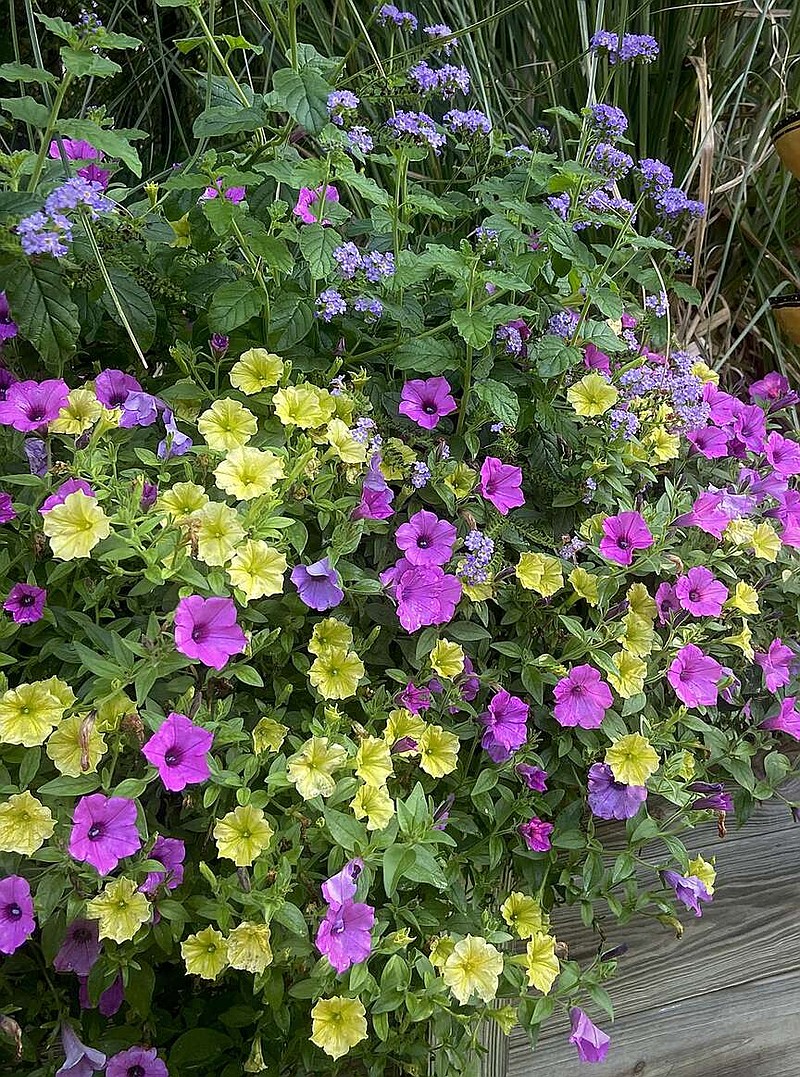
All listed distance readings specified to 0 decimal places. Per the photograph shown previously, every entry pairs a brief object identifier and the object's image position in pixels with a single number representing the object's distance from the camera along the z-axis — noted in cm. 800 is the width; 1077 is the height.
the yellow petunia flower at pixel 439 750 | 86
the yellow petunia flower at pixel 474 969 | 79
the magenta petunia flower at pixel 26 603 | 80
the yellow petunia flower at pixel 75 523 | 72
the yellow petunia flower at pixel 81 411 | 83
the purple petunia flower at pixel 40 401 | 83
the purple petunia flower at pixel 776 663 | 104
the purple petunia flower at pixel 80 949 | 75
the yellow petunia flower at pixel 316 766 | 76
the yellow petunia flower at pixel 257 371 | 91
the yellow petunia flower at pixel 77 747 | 71
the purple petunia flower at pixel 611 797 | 92
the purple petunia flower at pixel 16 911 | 69
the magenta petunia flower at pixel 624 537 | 98
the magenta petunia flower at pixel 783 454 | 118
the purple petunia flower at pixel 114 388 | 91
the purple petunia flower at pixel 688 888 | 95
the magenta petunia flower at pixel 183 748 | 72
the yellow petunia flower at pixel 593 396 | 101
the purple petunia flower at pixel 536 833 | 91
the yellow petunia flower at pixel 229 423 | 85
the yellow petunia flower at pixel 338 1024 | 74
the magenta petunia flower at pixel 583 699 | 91
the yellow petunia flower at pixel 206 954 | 73
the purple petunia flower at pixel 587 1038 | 90
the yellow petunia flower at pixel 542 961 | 86
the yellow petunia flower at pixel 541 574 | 94
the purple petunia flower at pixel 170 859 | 75
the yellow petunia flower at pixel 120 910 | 69
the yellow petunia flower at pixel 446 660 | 89
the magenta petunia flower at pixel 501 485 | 97
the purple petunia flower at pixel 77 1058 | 76
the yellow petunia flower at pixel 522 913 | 89
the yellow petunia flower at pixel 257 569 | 76
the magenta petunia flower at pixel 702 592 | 100
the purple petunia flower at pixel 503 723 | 91
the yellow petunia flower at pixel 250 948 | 71
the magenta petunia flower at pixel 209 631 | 73
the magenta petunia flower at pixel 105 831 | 69
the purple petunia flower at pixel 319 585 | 83
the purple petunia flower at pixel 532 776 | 92
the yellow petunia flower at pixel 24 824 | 69
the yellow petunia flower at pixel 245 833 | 74
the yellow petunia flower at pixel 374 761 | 79
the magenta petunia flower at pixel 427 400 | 97
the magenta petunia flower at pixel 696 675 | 97
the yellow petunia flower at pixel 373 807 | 77
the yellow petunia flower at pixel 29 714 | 72
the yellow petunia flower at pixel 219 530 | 75
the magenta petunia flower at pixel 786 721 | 104
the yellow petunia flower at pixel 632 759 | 91
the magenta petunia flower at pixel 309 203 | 100
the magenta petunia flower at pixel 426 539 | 90
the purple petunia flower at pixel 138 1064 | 79
